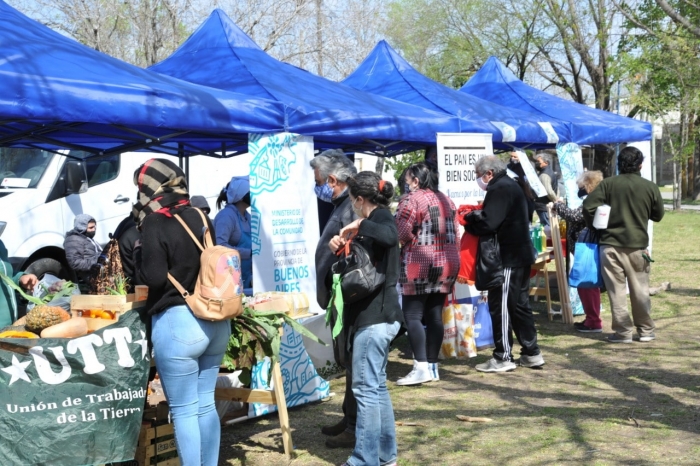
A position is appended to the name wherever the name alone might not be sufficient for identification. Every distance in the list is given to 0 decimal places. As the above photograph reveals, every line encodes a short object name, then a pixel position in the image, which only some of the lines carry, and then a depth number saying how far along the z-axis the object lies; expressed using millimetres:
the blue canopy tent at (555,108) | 11133
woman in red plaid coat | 6590
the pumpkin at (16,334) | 4320
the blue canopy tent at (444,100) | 9117
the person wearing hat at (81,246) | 8352
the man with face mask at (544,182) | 9697
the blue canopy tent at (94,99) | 4688
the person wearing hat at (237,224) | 7836
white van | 9312
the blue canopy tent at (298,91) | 6730
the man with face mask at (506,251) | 7066
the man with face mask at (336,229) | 4855
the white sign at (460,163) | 7719
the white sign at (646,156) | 12314
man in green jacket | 8164
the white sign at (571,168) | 10211
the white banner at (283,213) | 6289
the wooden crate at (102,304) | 4336
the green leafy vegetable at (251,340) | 4727
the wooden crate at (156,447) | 4586
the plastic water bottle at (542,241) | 10133
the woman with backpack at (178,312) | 3889
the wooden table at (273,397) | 5047
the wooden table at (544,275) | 9920
